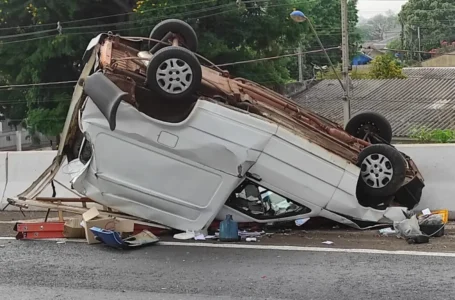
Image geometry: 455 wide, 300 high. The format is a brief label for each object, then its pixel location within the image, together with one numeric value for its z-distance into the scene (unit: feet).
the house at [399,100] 87.66
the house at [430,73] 117.96
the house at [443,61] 176.04
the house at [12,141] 146.51
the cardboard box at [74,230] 23.40
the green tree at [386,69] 129.98
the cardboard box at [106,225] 22.31
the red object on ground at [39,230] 23.68
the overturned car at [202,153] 21.20
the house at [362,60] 180.91
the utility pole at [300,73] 120.32
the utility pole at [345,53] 69.67
